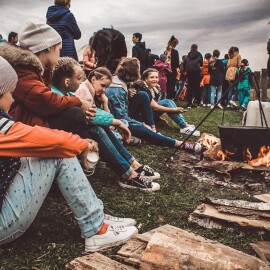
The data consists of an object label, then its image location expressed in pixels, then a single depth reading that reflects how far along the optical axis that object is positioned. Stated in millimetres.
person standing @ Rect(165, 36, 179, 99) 11414
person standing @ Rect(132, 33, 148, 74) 9861
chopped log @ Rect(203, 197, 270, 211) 2707
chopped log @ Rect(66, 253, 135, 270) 2004
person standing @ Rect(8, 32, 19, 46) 7275
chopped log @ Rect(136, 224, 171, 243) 2242
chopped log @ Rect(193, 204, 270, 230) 2644
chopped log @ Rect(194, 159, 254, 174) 4298
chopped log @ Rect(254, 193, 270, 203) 3186
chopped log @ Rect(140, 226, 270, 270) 1845
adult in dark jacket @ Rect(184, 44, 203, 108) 12586
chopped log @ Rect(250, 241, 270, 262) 2205
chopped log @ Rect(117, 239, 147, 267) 2109
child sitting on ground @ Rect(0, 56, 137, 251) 1941
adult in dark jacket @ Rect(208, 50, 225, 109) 13219
